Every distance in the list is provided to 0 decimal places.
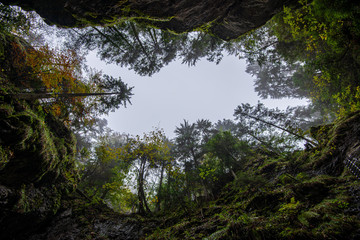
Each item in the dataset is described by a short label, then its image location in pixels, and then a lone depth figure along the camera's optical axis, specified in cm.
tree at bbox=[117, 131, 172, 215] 1357
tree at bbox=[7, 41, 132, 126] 931
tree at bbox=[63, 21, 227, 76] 1145
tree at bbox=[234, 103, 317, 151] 1845
